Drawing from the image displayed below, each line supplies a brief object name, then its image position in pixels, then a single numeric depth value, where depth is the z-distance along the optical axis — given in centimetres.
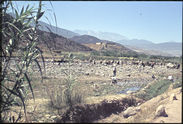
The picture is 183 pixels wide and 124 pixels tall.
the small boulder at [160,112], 576
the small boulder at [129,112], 651
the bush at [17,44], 342
